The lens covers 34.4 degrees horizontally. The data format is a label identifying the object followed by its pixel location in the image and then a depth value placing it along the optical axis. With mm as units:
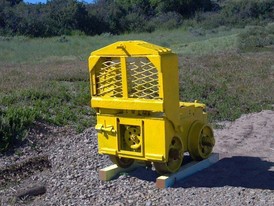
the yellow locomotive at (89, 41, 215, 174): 4759
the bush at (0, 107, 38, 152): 6051
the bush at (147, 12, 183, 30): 35823
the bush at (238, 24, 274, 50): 18760
